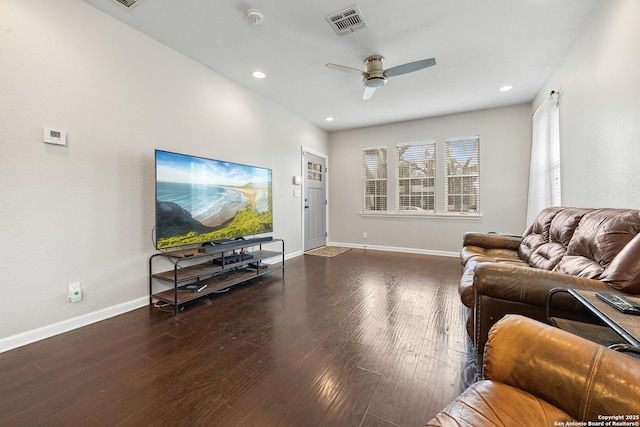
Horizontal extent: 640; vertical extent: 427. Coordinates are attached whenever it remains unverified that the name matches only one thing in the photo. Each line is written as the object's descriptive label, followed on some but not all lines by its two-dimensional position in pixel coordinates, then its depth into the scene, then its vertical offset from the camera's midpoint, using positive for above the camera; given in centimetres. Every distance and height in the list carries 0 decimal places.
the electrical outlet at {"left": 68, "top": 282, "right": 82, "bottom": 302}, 211 -67
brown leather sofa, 130 -38
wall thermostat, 199 +62
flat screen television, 253 +14
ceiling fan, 272 +158
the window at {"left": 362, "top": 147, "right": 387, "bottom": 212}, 571 +73
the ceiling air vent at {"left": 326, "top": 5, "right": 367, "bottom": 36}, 227 +179
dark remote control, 96 -38
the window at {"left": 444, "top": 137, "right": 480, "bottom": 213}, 487 +68
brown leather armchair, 66 -51
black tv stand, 255 -65
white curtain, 320 +71
